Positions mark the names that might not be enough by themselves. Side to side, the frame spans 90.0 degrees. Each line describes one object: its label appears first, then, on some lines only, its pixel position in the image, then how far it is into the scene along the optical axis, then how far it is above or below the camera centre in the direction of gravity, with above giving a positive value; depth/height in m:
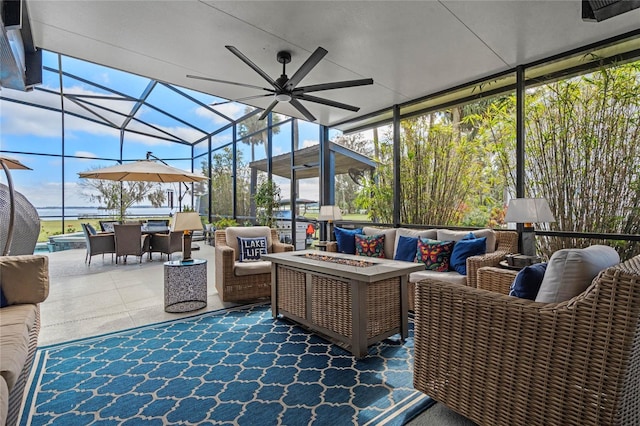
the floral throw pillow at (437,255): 3.53 -0.47
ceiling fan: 2.74 +1.26
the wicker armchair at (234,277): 3.75 -0.76
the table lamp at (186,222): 3.45 -0.09
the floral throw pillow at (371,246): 4.25 -0.44
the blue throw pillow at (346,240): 4.46 -0.38
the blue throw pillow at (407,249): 3.82 -0.44
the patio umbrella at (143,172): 5.63 +0.77
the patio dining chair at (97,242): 6.20 -0.53
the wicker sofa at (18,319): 1.38 -0.59
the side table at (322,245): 4.52 -0.45
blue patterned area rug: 1.80 -1.12
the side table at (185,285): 3.55 -0.81
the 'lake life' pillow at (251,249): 4.16 -0.46
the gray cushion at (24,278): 2.00 -0.41
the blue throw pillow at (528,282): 1.60 -0.36
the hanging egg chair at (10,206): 2.65 +0.08
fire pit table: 2.45 -0.71
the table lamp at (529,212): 2.84 +0.00
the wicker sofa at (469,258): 3.13 -0.42
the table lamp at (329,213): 4.87 +0.00
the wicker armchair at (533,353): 1.19 -0.63
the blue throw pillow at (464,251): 3.39 -0.41
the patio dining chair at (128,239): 6.20 -0.49
